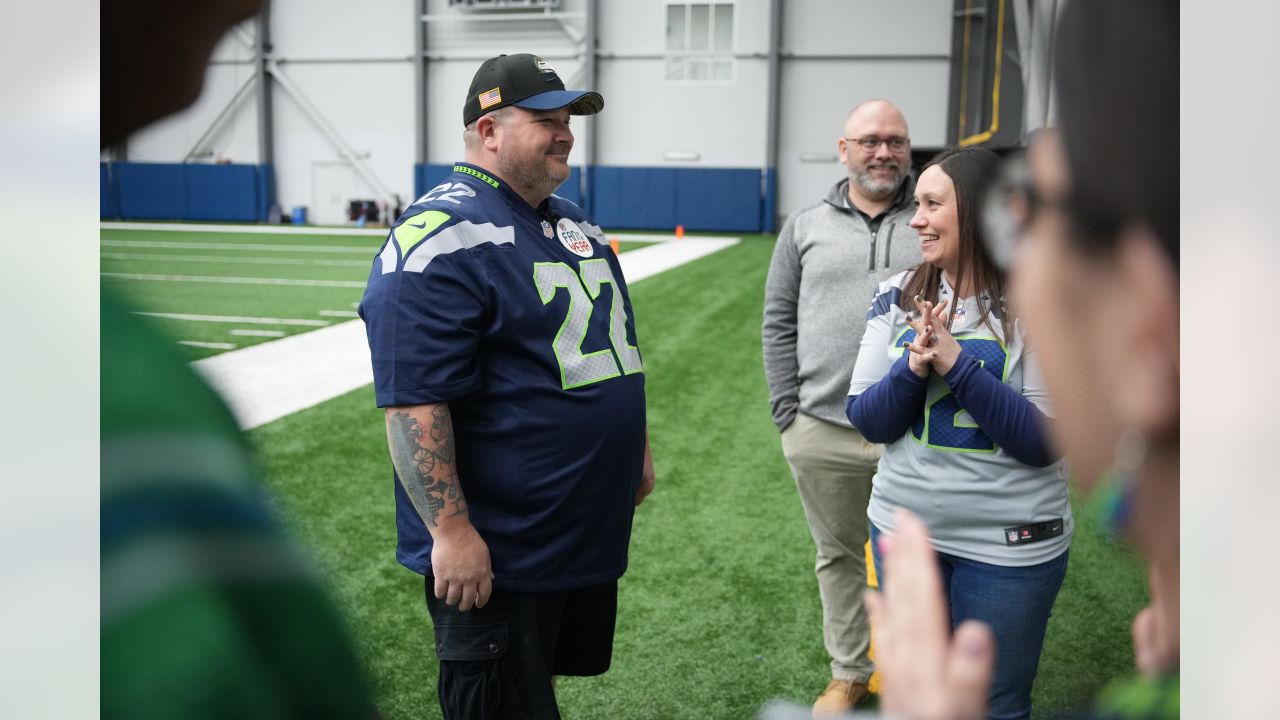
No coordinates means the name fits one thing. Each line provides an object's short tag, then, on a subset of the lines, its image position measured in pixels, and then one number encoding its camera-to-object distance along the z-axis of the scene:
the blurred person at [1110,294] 0.36
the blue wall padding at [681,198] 21.53
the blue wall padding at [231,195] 21.11
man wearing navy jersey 1.96
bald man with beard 2.77
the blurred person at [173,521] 0.48
